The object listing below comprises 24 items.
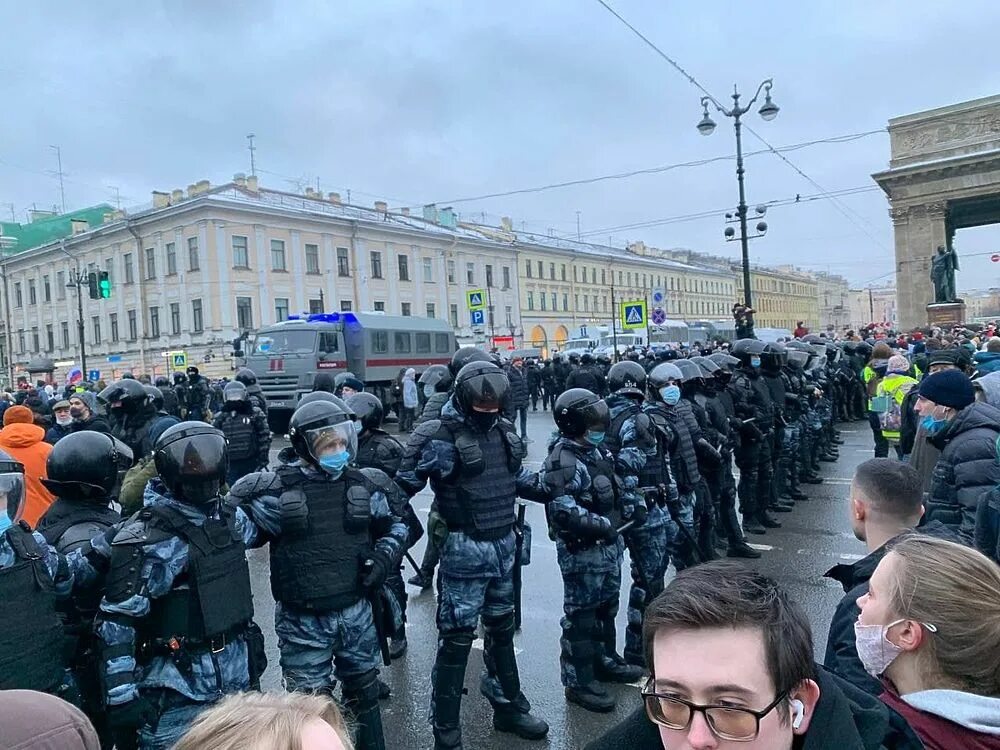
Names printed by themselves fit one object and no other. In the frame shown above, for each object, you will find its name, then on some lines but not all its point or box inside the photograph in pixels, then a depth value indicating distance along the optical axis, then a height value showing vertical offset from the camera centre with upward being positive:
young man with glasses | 1.36 -0.63
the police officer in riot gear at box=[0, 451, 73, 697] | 2.69 -0.79
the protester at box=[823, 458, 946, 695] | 2.79 -0.73
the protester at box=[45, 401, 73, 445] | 8.07 -0.33
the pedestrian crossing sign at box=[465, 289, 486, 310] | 25.81 +2.39
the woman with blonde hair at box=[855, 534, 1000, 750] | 1.67 -0.74
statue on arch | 26.27 +2.29
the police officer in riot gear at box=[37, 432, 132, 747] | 3.19 -0.58
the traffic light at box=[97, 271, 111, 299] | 23.75 +3.50
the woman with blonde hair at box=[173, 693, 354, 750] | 1.21 -0.59
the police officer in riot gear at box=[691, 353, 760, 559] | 7.21 -0.92
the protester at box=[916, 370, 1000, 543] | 4.13 -0.65
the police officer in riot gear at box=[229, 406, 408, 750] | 3.40 -0.89
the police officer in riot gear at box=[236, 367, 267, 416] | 9.90 -0.11
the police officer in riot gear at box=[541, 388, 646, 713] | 4.48 -1.14
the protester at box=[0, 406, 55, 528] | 5.18 -0.43
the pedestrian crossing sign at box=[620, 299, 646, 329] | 20.22 +1.18
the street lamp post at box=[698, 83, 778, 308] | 17.16 +5.52
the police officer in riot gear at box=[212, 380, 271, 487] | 9.10 -0.59
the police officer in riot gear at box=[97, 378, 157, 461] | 8.09 -0.23
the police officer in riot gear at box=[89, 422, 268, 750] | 2.78 -0.87
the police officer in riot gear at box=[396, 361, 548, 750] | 4.08 -0.93
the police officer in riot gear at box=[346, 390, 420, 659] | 6.13 -0.57
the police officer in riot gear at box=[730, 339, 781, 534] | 8.28 -1.13
